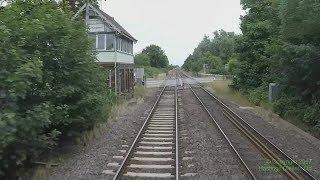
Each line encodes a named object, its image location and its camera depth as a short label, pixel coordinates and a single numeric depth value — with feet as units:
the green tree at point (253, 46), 64.44
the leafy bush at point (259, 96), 55.43
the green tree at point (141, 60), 198.34
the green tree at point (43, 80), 17.19
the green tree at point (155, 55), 272.51
